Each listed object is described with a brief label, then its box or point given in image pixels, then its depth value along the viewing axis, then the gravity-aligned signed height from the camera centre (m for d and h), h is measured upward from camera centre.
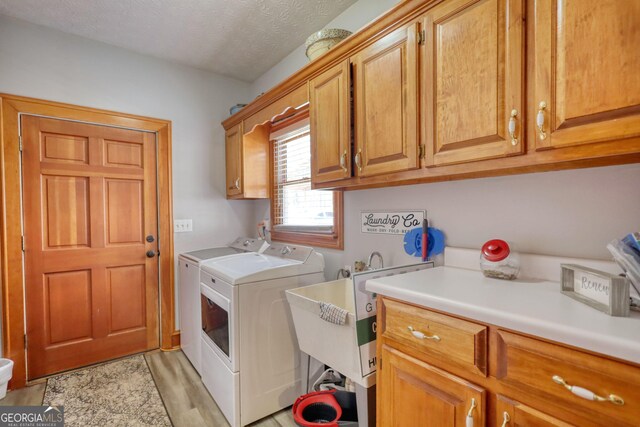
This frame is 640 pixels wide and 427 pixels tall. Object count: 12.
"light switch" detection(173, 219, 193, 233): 2.80 -0.14
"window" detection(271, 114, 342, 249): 2.23 +0.08
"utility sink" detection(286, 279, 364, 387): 1.25 -0.58
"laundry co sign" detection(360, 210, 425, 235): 1.63 -0.08
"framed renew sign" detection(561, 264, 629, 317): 0.73 -0.23
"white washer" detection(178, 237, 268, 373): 2.29 -0.64
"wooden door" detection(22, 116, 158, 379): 2.25 -0.26
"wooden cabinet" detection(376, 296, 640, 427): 0.63 -0.45
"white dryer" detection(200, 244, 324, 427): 1.74 -0.78
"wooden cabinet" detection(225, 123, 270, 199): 2.72 +0.43
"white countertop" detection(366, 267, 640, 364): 0.63 -0.28
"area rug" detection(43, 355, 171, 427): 1.82 -1.27
